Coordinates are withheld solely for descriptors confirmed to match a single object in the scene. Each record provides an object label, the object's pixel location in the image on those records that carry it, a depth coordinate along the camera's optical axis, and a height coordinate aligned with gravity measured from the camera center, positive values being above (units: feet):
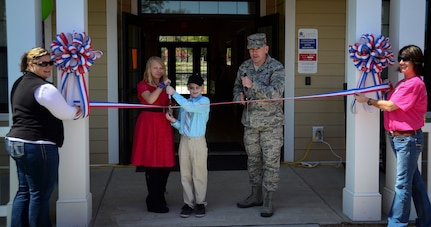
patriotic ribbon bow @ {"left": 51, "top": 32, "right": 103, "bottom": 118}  12.05 +0.43
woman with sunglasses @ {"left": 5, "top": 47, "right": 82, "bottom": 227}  10.60 -1.26
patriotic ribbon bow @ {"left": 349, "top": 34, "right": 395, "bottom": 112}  13.20 +0.72
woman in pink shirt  12.06 -1.22
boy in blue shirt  13.87 -1.91
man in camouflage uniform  14.11 -1.01
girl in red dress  14.16 -1.49
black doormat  21.30 -3.70
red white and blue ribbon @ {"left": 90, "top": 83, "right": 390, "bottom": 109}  13.38 -0.33
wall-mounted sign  21.48 +1.32
